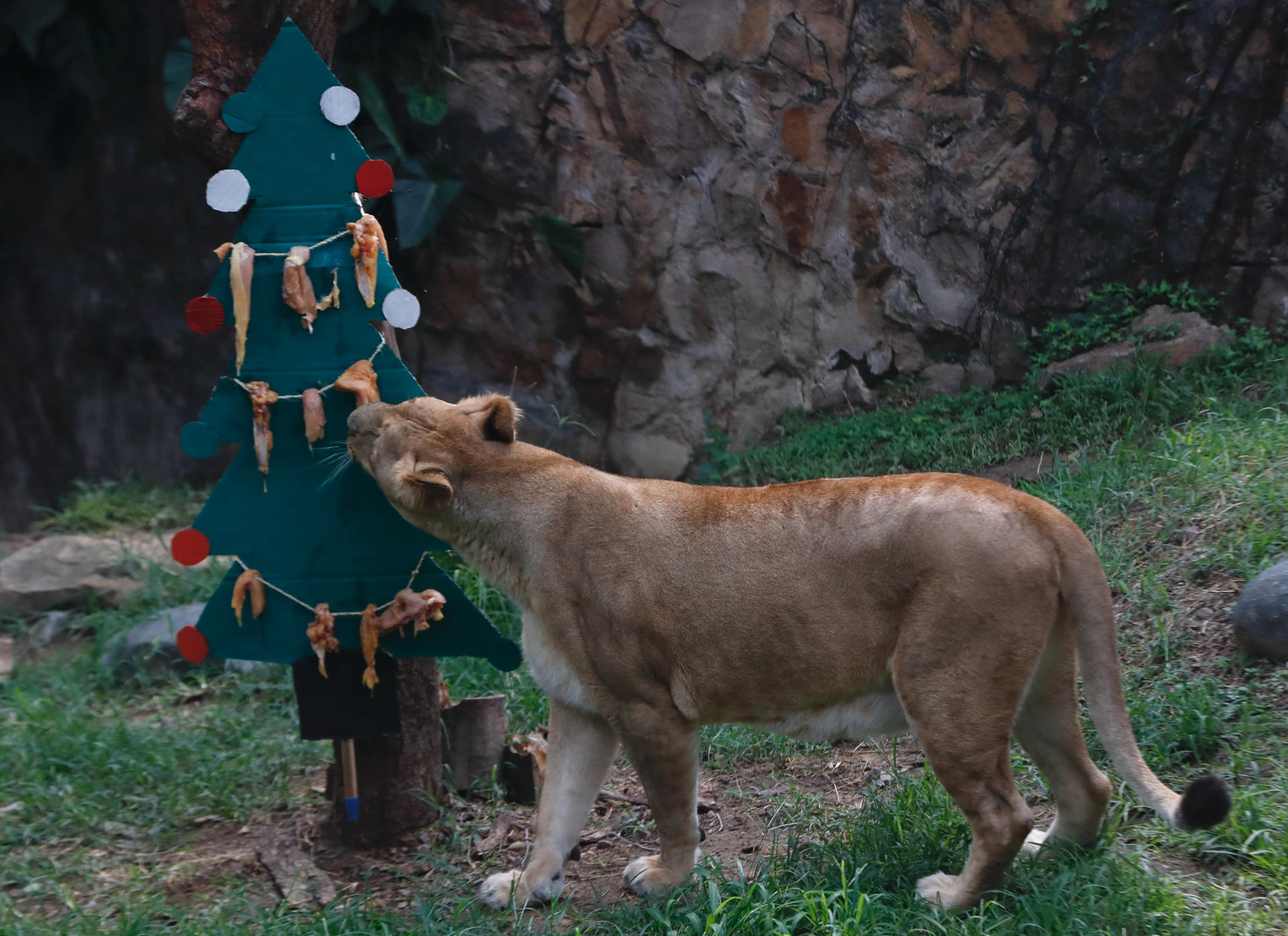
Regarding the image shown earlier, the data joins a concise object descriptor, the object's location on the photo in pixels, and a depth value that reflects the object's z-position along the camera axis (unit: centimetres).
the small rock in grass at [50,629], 697
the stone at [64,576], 721
